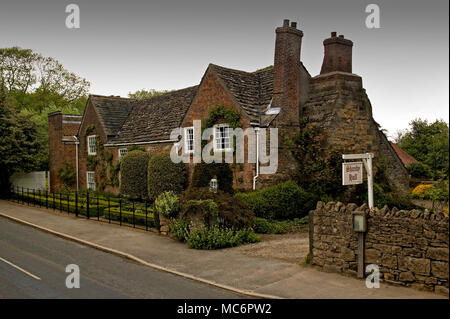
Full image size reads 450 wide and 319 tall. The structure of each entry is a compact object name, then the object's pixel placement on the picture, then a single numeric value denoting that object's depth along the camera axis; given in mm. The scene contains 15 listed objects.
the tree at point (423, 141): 38500
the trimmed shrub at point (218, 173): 20453
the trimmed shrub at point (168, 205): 15321
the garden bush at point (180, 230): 14727
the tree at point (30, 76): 50406
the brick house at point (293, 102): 19812
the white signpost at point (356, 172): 10698
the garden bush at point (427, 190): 9484
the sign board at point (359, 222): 9609
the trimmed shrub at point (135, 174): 25734
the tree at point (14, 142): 30281
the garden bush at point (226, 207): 14852
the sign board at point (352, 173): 10703
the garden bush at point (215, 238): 13797
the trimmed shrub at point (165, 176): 23047
